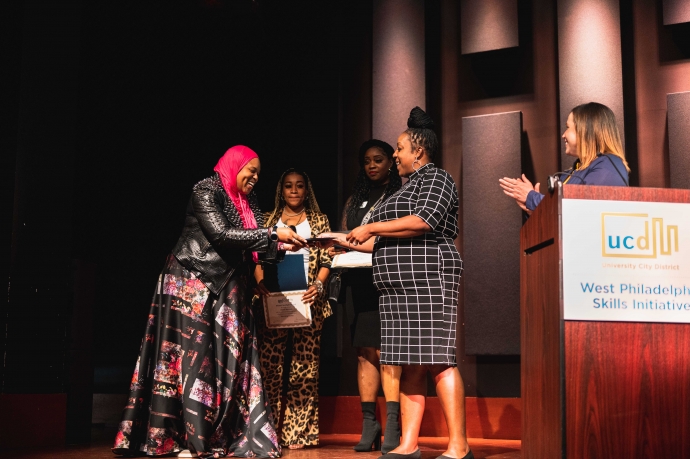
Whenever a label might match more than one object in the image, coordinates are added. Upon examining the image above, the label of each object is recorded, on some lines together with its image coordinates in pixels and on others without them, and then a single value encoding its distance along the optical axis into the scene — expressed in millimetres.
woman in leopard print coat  4242
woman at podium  2662
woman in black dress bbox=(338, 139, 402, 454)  3809
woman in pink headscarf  3564
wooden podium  2225
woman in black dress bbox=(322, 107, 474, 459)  3180
